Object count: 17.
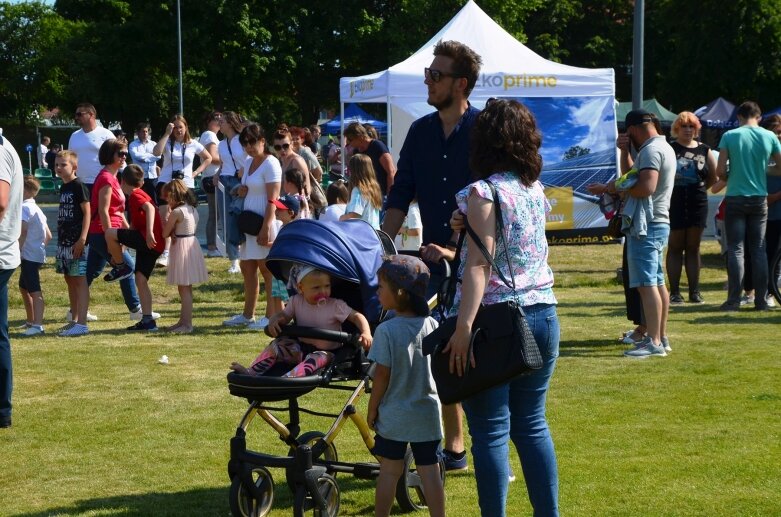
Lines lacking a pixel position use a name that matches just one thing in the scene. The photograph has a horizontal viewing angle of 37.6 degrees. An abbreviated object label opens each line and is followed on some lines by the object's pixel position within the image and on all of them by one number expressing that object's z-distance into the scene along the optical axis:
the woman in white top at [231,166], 15.35
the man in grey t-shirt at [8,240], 7.20
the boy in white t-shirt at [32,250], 11.36
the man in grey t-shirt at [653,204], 9.02
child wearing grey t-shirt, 4.99
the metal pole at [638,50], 14.56
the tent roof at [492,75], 16.86
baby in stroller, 5.59
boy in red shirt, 11.33
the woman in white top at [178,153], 16.23
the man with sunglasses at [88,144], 13.96
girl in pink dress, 11.27
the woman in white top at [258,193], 10.98
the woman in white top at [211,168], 17.12
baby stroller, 5.18
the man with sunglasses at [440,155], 5.52
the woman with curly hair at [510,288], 4.48
